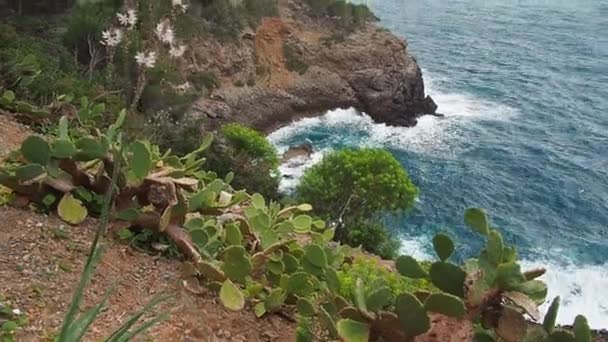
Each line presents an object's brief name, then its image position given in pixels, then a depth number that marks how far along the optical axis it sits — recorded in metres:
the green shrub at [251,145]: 19.48
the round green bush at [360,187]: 16.30
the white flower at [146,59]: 4.52
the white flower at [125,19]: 6.06
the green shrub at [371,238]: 15.21
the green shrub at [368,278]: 5.54
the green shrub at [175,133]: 14.83
